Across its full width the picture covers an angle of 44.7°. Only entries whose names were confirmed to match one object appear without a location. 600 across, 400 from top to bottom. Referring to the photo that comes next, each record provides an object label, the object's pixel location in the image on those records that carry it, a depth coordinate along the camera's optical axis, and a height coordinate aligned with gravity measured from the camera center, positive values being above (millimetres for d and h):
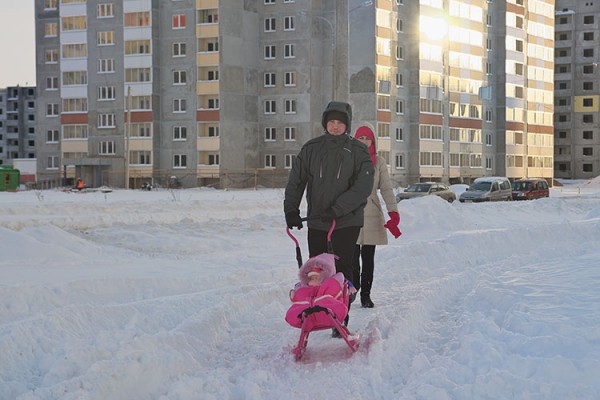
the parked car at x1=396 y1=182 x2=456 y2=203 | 40344 -1100
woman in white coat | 7926 -556
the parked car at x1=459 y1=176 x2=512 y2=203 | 40031 -1070
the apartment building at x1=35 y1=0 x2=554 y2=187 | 67312 +8062
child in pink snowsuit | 5773 -961
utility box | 49938 -485
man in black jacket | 6383 -63
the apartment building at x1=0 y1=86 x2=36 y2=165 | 138000 +9084
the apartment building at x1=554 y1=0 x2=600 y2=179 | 102375 +11381
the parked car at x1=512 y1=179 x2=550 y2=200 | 43125 -1066
